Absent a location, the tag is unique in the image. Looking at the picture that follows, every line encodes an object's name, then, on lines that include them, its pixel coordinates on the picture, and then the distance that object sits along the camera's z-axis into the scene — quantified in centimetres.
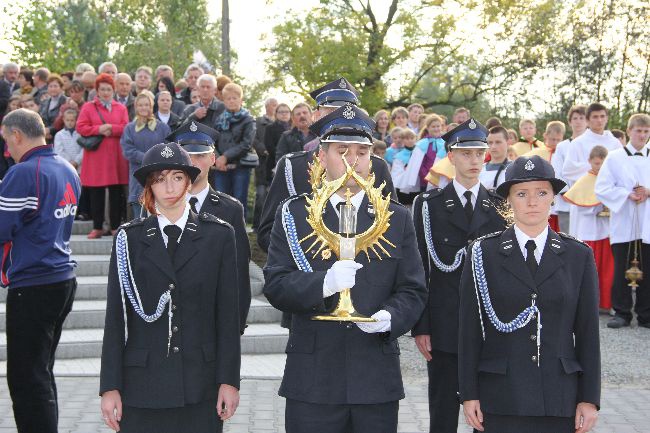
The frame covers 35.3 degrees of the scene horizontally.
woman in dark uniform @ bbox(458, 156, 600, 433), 490
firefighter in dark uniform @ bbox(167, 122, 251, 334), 683
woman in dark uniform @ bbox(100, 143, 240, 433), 508
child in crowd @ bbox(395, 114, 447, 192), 1377
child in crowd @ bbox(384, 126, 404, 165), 1444
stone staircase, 1015
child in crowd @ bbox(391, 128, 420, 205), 1408
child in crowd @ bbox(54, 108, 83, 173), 1423
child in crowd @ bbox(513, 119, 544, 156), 1439
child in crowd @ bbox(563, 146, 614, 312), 1225
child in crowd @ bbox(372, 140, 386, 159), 1377
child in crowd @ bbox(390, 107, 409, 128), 1534
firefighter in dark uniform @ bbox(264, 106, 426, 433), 485
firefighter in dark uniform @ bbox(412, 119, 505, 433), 655
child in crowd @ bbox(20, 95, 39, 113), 1521
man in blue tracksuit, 662
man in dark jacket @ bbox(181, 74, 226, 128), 1334
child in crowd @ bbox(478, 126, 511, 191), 1149
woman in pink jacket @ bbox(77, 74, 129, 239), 1348
